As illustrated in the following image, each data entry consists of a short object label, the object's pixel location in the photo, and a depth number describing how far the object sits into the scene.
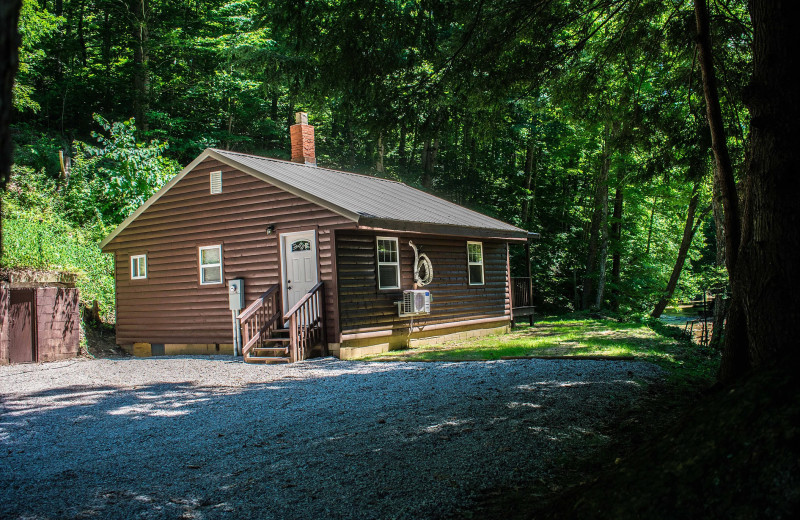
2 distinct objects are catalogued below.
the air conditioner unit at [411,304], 13.31
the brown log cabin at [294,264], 12.20
